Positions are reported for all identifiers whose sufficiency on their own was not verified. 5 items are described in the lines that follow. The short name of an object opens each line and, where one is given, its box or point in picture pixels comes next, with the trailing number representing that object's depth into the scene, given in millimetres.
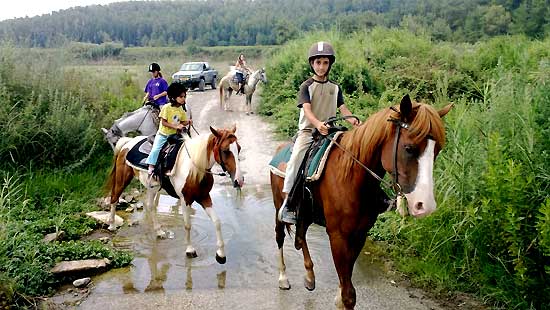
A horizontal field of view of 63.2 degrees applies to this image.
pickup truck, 26125
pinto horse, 5719
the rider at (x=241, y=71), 18594
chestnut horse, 2994
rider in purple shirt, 9298
